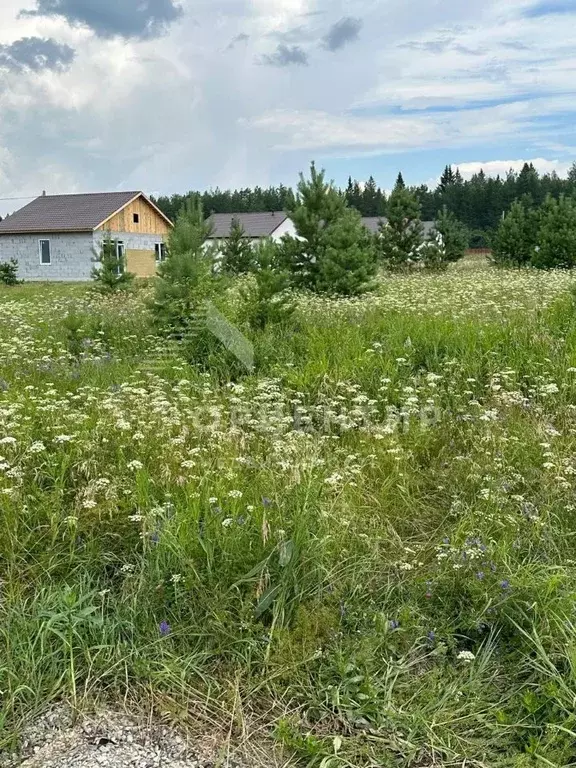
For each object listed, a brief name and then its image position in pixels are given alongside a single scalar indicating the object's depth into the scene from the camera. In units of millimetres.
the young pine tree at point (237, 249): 21719
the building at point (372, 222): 57756
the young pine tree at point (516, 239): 24266
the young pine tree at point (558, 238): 20250
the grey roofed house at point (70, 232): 31500
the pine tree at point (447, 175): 103838
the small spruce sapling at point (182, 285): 7980
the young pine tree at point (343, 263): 12844
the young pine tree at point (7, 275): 27438
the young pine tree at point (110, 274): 15875
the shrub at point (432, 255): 24625
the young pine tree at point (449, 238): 26391
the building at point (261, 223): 45278
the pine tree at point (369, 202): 81188
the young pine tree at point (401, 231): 24172
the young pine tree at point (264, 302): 7539
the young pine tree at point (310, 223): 13759
